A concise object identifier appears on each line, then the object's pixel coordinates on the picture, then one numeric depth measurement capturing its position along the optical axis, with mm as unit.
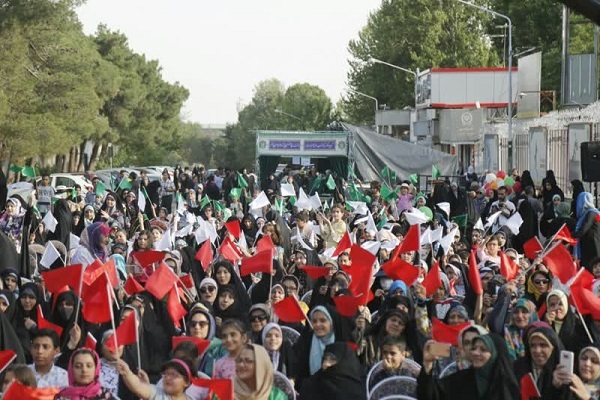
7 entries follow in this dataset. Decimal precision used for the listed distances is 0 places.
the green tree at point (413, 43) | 77875
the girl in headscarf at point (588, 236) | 17297
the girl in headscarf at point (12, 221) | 18266
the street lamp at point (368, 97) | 83000
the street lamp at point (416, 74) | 73062
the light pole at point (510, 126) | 41741
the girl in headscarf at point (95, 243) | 14977
